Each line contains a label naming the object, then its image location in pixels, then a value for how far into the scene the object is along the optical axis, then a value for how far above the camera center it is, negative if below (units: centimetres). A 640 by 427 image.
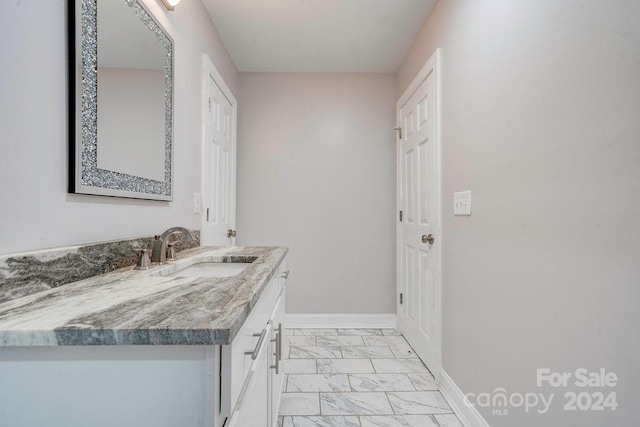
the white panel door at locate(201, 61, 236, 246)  204 +36
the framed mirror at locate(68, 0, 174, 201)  89 +40
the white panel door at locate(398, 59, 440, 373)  199 -7
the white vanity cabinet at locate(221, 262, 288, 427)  56 -40
